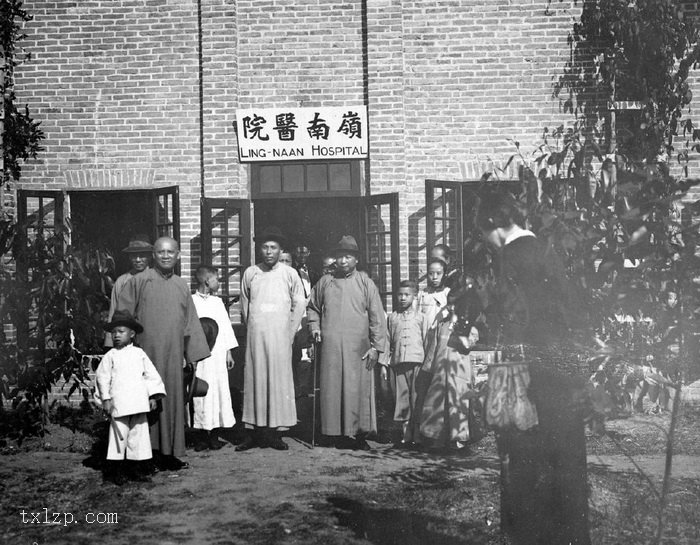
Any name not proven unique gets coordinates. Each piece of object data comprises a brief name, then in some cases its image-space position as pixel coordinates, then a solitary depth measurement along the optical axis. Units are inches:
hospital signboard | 379.6
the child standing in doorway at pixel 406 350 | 305.1
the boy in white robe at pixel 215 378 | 300.5
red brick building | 379.2
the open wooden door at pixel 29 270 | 281.4
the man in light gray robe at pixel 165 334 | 261.9
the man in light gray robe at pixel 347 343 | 299.4
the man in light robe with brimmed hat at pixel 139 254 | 308.7
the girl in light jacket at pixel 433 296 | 311.3
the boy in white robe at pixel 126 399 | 244.2
